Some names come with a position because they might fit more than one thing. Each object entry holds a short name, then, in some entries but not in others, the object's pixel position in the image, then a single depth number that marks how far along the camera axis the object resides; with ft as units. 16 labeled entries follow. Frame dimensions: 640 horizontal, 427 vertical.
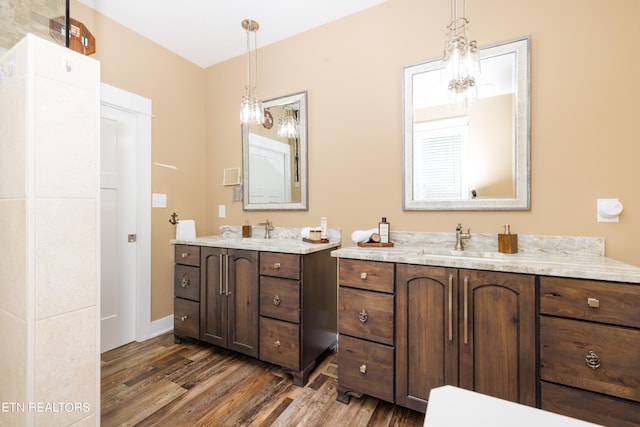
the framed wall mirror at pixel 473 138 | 5.71
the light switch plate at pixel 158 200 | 8.53
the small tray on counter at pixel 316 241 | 7.27
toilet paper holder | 4.97
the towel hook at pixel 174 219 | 8.77
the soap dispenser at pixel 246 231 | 8.77
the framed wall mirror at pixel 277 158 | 8.13
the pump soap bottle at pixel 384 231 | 6.59
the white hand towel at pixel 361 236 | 6.53
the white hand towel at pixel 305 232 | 7.48
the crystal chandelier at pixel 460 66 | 4.85
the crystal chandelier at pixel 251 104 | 7.34
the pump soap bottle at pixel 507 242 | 5.50
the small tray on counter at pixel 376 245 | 6.45
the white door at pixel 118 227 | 7.53
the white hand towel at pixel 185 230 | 8.16
